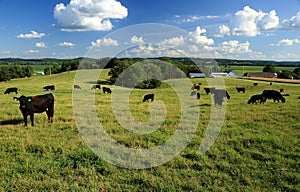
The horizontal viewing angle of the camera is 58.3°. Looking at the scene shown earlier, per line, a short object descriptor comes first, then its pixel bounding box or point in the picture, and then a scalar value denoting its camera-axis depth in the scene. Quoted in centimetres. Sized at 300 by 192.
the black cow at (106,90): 3705
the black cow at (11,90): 3525
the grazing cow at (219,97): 2006
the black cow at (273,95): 2241
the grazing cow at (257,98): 2136
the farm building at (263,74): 10594
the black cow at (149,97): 2505
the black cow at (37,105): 1245
